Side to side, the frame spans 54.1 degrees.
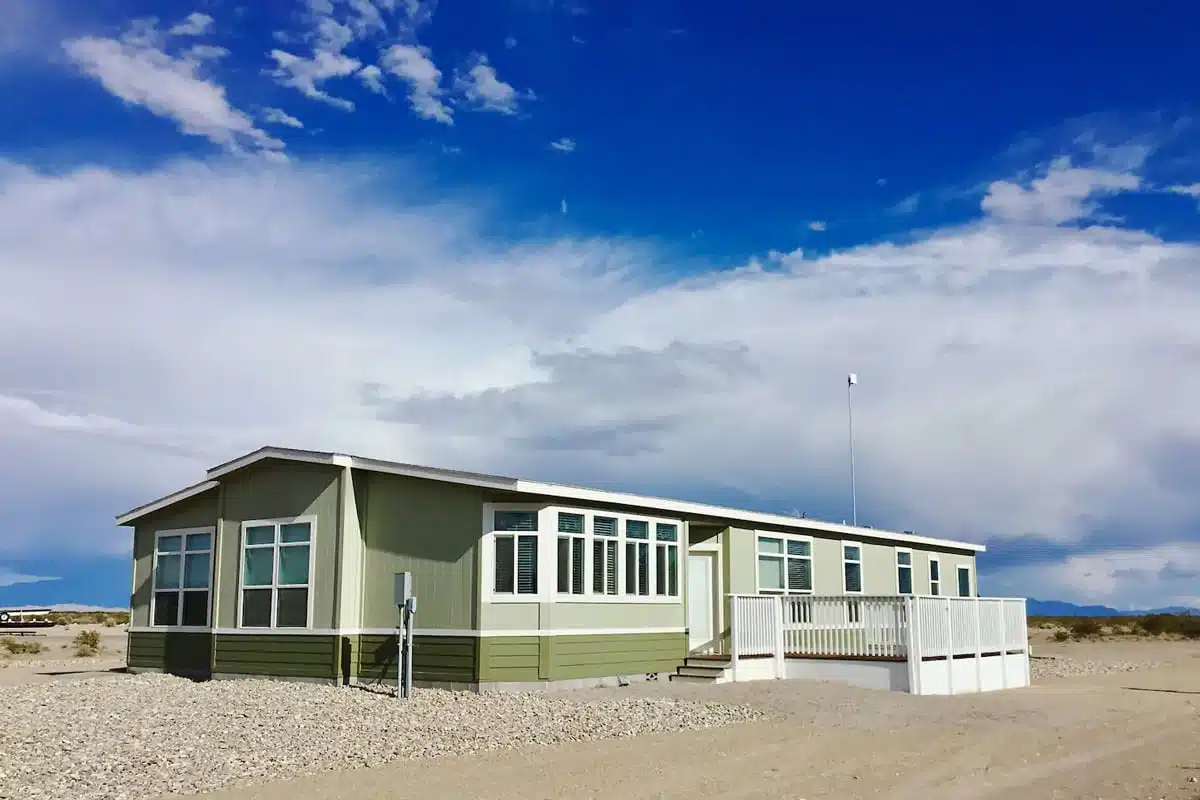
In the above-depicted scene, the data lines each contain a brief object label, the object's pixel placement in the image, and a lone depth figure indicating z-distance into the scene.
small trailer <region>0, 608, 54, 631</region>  51.62
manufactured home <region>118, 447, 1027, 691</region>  16.39
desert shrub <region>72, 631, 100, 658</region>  32.25
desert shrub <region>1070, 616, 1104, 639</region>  48.16
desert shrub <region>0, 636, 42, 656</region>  33.03
